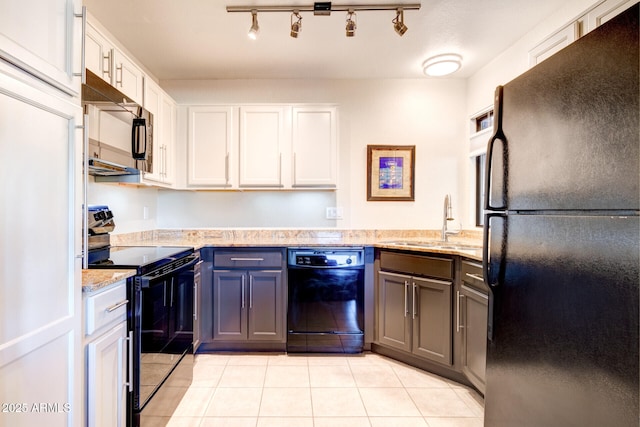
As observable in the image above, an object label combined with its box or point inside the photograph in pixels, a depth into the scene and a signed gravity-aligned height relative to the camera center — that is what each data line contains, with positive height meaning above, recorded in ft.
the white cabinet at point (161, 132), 7.80 +2.26
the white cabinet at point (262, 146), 9.08 +2.04
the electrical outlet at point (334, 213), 10.13 +0.02
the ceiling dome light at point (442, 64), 8.52 +4.41
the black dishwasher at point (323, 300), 8.12 -2.36
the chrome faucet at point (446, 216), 8.97 -0.04
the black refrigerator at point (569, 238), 2.34 -0.22
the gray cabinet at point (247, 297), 8.09 -2.29
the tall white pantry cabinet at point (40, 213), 2.80 -0.03
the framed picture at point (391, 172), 10.08 +1.42
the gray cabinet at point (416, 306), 6.98 -2.29
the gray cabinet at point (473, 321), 5.90 -2.24
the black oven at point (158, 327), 4.71 -2.12
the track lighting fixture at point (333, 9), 6.42 +4.46
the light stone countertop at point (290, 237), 8.26 -0.79
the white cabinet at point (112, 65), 5.55 +3.07
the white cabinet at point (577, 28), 5.32 +3.78
